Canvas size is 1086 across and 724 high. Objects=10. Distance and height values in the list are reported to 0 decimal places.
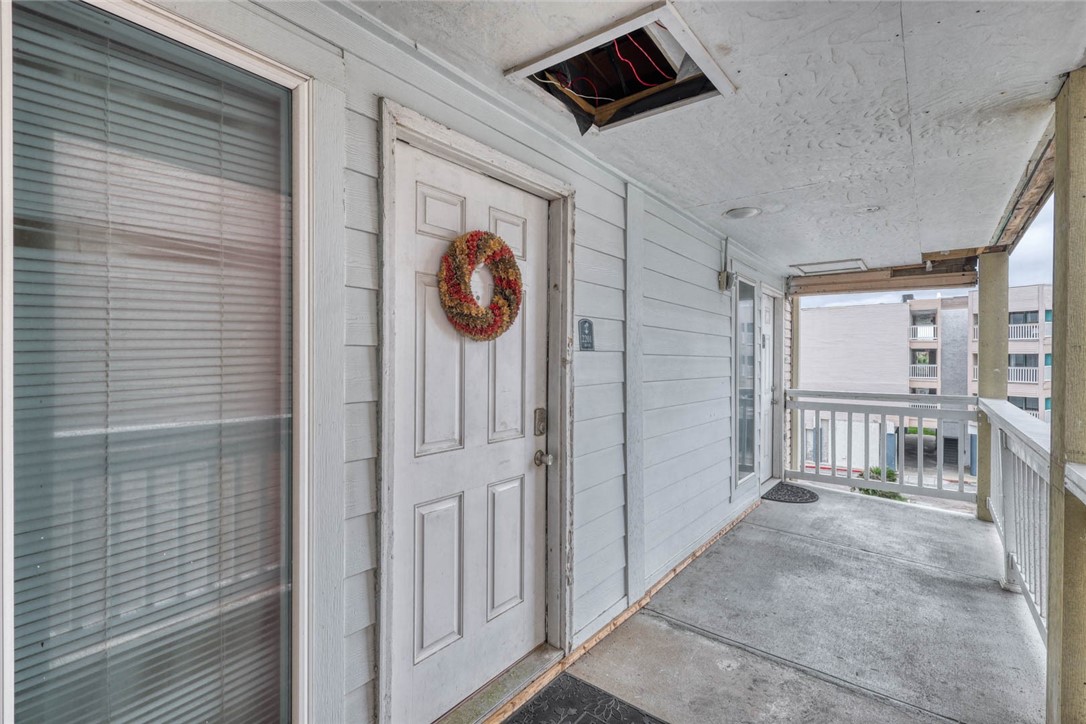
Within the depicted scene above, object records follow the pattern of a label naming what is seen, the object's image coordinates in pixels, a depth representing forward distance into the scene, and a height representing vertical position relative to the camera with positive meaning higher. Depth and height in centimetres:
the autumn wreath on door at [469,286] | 171 +27
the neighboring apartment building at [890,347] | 1341 +44
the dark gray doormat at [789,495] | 454 -125
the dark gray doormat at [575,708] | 182 -131
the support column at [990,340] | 380 +17
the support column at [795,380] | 561 -21
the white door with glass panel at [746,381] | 416 -17
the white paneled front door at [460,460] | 163 -36
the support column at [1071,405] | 151 -13
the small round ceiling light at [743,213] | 304 +93
